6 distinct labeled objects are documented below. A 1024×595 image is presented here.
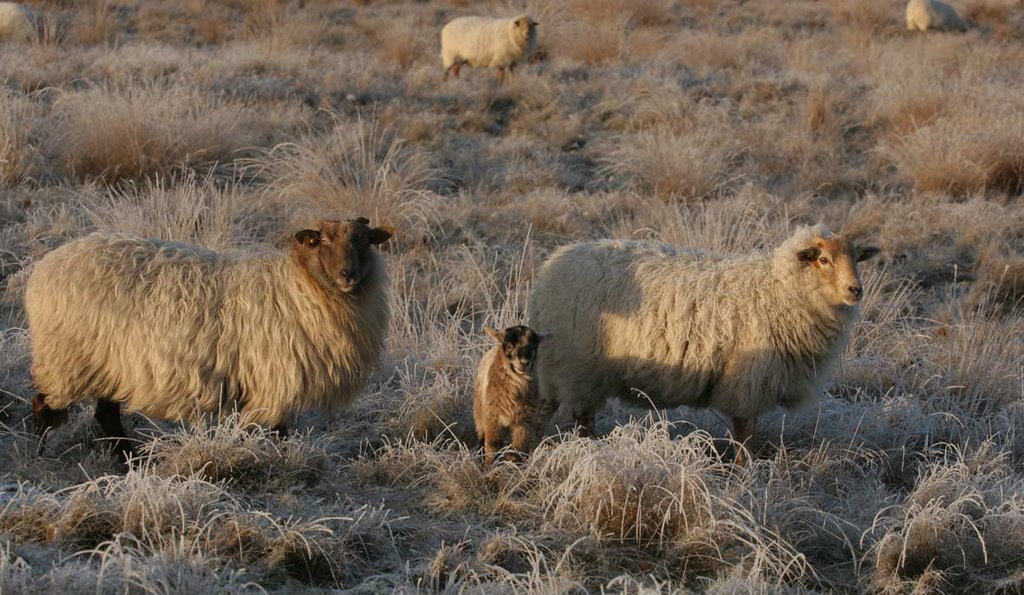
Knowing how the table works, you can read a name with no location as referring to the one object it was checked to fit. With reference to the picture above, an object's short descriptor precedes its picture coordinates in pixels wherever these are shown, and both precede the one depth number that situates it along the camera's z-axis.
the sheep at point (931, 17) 45.66
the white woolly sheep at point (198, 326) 10.61
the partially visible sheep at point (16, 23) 35.53
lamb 10.59
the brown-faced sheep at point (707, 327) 11.50
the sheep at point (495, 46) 34.69
